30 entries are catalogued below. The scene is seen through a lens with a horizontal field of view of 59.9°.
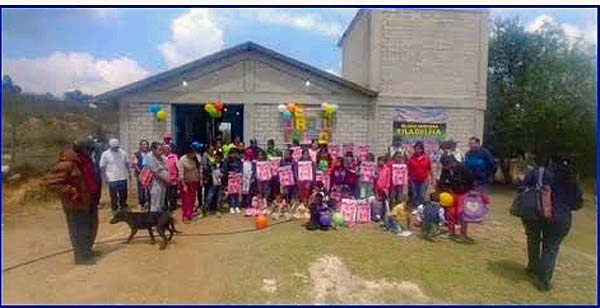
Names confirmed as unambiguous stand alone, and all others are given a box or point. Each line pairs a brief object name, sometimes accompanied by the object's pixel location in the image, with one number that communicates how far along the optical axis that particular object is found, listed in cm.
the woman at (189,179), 945
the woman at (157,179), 910
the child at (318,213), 884
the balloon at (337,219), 902
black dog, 762
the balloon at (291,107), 1277
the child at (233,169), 1016
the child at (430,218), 834
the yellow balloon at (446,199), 824
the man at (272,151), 1074
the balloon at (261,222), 908
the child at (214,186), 997
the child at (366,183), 1011
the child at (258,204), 1017
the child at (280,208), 1000
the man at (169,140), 1069
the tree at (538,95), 1894
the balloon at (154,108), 1258
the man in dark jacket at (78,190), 654
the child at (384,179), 995
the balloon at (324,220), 884
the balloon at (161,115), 1249
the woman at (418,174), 1021
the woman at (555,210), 629
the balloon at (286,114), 1276
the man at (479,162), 931
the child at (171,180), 991
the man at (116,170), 999
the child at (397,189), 1021
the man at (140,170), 1044
